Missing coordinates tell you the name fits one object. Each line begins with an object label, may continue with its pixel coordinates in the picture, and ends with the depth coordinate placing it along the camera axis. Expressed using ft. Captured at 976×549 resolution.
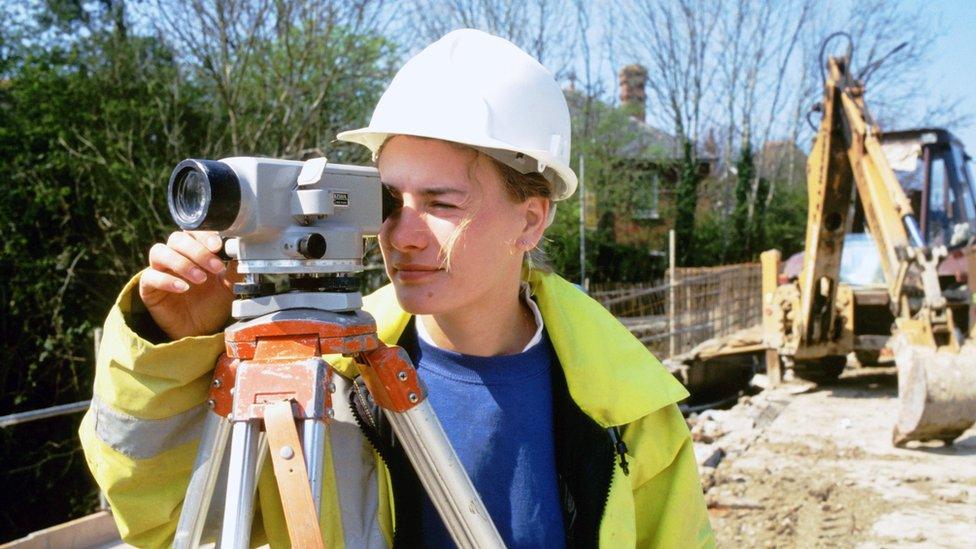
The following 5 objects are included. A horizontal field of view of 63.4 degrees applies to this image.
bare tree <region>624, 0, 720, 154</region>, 81.51
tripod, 3.43
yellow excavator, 18.57
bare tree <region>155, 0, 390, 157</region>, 26.63
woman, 4.07
